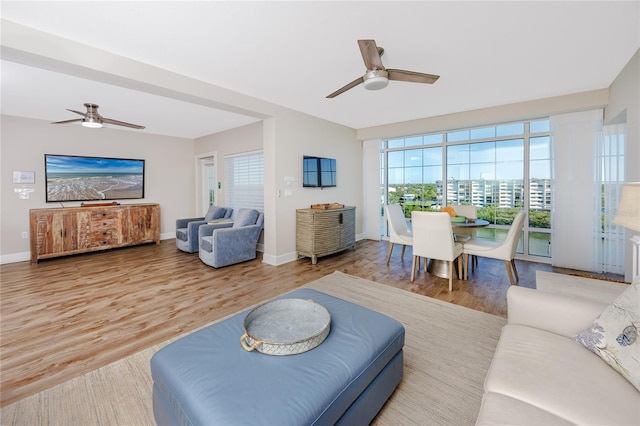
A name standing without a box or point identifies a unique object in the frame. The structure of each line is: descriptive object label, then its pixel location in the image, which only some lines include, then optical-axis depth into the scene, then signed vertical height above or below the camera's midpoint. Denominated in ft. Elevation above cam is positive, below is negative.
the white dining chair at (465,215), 13.16 -0.46
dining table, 11.49 -2.63
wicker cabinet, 14.60 -1.39
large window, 14.69 +2.01
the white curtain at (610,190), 11.80 +0.70
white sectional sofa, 3.14 -2.35
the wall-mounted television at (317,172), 15.72 +2.16
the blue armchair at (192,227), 16.65 -1.22
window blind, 17.34 +1.88
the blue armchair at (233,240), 13.64 -1.73
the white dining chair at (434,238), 10.73 -1.31
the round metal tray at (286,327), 4.23 -2.16
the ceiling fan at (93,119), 12.68 +4.27
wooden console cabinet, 14.82 -1.21
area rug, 4.81 -3.69
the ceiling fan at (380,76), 7.85 +4.03
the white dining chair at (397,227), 13.60 -1.09
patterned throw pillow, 3.59 -1.90
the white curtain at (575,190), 12.46 +0.78
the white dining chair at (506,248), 10.55 -1.72
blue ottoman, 3.30 -2.39
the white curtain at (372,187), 19.91 +1.53
